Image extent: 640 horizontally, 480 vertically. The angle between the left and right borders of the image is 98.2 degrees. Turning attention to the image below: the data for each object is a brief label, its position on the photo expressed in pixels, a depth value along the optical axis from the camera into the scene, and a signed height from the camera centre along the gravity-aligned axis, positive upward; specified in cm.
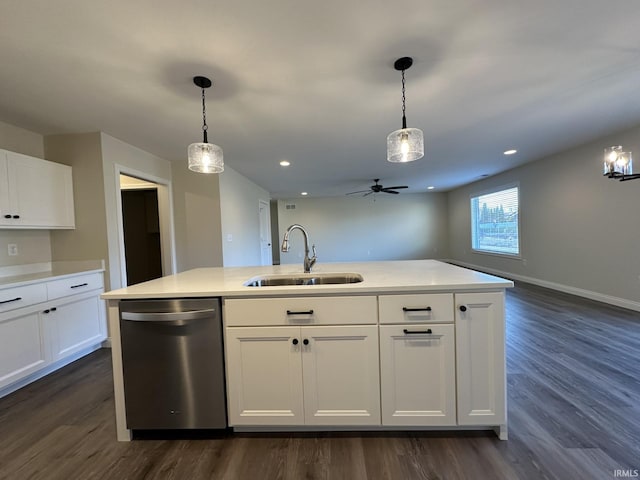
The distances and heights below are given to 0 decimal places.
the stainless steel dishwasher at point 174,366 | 158 -75
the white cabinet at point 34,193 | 246 +46
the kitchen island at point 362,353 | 153 -70
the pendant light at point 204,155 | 207 +60
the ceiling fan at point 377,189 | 638 +96
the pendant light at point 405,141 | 194 +62
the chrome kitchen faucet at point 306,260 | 219 -23
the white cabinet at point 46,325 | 216 -76
